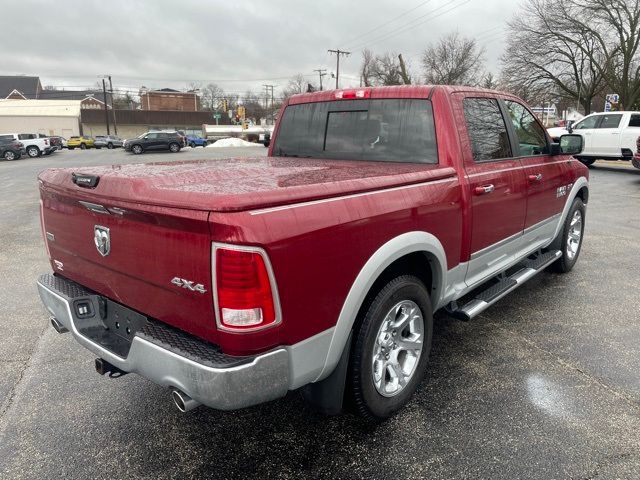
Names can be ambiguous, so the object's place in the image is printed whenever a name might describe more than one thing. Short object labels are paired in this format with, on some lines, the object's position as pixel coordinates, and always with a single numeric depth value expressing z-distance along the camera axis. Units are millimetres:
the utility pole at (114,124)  74875
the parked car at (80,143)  50344
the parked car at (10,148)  29031
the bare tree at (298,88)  86250
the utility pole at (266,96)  111225
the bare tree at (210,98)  111562
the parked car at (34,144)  31484
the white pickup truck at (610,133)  15086
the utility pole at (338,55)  66312
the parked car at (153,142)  33344
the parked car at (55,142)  34069
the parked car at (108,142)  48781
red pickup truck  1852
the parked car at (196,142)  58219
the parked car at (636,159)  12552
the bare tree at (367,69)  66625
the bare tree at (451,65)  54438
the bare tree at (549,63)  31531
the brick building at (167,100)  98812
